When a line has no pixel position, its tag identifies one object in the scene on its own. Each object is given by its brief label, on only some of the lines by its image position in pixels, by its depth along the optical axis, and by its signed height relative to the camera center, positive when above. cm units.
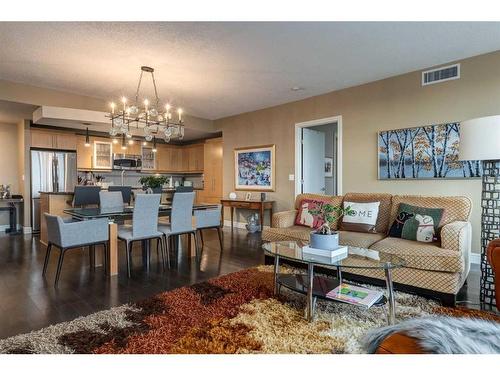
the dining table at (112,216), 327 -39
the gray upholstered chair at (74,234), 294 -53
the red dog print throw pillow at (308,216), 371 -44
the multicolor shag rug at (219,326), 177 -99
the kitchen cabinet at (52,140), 621 +94
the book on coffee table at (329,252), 224 -54
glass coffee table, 202 -58
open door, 575 +42
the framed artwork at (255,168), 610 +31
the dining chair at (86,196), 475 -22
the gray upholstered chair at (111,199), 437 -25
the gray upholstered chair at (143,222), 336 -46
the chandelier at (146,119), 384 +87
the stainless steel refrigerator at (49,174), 611 +19
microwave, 770 +57
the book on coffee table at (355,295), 202 -82
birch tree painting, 379 +38
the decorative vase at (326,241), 232 -47
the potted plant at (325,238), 232 -44
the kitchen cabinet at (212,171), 750 +29
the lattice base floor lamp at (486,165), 240 +14
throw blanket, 82 -45
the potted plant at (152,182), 448 +1
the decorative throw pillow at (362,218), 339 -42
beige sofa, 243 -61
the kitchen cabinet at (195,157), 873 +76
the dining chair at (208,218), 419 -52
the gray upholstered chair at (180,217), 376 -45
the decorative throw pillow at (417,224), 290 -43
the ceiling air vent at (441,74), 380 +142
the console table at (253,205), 579 -46
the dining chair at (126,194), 538 -21
